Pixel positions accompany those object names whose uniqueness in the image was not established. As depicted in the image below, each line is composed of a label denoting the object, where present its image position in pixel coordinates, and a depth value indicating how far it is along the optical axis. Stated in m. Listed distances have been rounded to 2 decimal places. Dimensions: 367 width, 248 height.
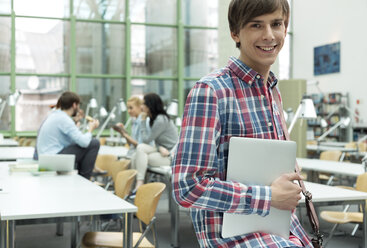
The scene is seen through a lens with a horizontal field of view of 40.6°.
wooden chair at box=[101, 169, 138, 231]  3.98
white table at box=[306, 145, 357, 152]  8.76
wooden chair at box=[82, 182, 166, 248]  3.19
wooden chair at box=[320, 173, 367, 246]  4.21
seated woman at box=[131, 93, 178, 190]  6.18
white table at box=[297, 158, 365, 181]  5.22
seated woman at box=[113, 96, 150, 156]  6.68
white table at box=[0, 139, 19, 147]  8.90
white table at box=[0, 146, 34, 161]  6.28
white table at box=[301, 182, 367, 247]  3.41
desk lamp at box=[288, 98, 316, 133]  4.82
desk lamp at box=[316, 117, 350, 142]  8.66
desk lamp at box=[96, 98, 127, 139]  8.99
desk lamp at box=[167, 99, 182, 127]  6.54
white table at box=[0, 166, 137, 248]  2.51
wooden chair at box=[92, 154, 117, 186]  6.41
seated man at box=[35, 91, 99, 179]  5.22
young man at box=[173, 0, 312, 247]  1.17
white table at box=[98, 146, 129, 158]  7.09
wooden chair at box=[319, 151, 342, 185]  7.14
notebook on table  4.26
